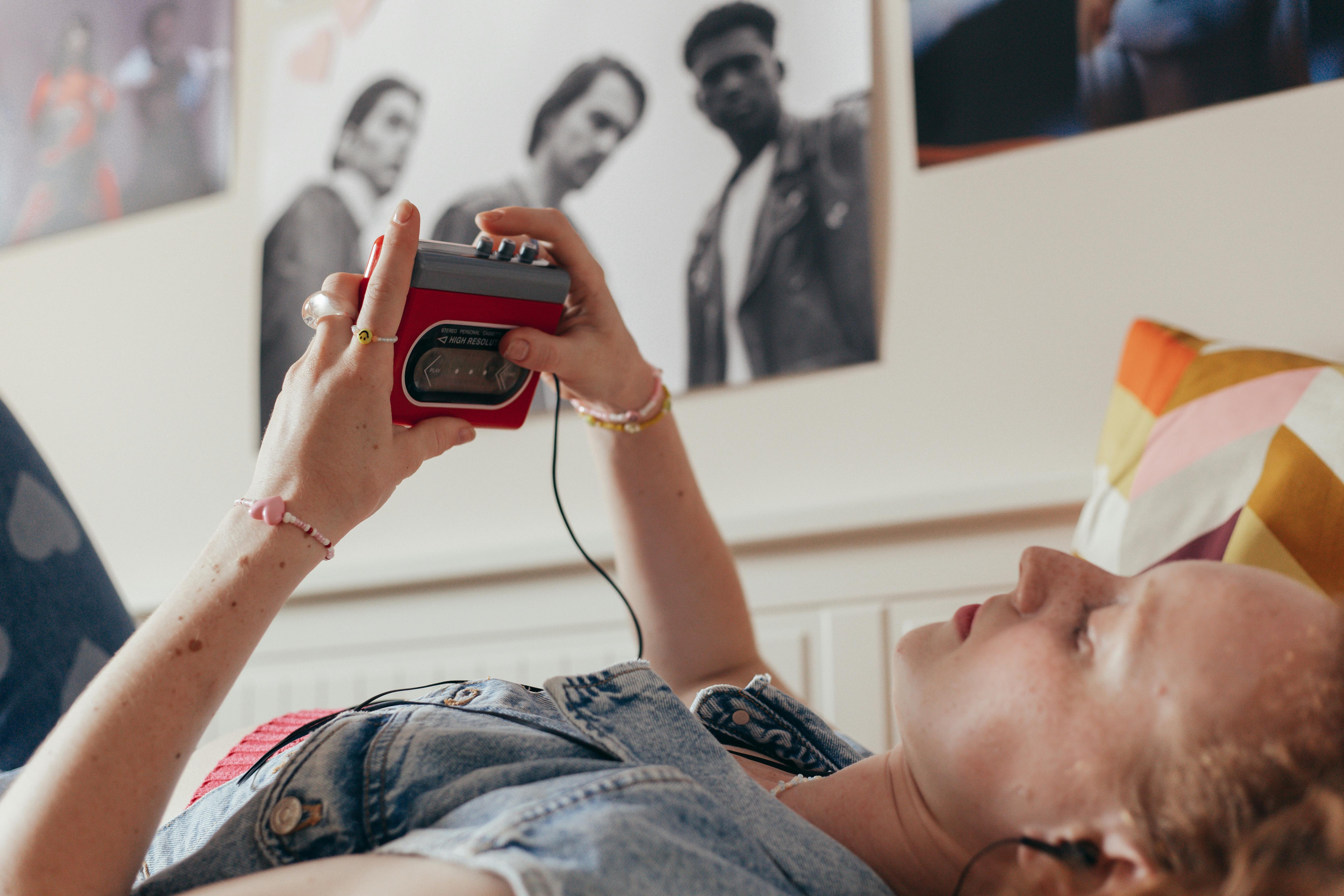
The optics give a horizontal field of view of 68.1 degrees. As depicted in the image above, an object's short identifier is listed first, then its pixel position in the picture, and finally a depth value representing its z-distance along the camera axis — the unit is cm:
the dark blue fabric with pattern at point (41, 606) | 90
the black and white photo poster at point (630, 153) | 136
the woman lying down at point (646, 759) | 51
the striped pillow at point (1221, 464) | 79
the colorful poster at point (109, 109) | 188
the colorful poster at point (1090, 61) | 114
